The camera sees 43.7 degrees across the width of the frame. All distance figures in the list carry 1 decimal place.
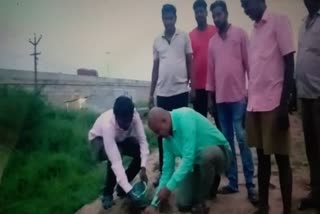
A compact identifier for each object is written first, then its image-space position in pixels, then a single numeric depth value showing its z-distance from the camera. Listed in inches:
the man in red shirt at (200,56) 106.4
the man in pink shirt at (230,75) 93.6
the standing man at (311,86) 78.7
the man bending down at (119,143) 92.2
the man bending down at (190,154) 80.0
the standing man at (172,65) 103.5
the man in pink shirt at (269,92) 74.9
